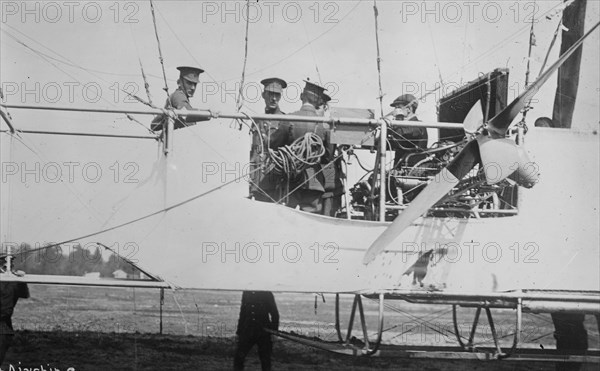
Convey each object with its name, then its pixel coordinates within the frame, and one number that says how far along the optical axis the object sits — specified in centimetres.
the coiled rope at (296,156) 1548
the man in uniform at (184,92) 1524
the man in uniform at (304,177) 1603
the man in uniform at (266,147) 1537
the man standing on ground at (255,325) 1759
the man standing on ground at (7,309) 1664
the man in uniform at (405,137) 1702
